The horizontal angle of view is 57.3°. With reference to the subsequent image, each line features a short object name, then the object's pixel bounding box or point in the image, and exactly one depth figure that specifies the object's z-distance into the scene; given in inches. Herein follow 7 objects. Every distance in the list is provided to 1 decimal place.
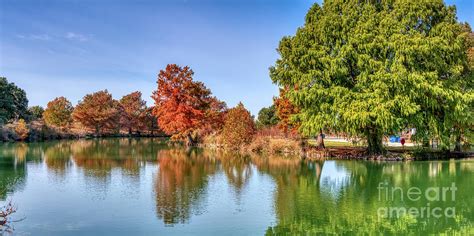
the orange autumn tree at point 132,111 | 3068.4
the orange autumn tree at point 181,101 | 1804.9
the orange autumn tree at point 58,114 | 2763.3
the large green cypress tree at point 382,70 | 1007.0
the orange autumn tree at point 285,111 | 1376.7
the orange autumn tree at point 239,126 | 1514.5
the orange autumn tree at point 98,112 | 2839.6
